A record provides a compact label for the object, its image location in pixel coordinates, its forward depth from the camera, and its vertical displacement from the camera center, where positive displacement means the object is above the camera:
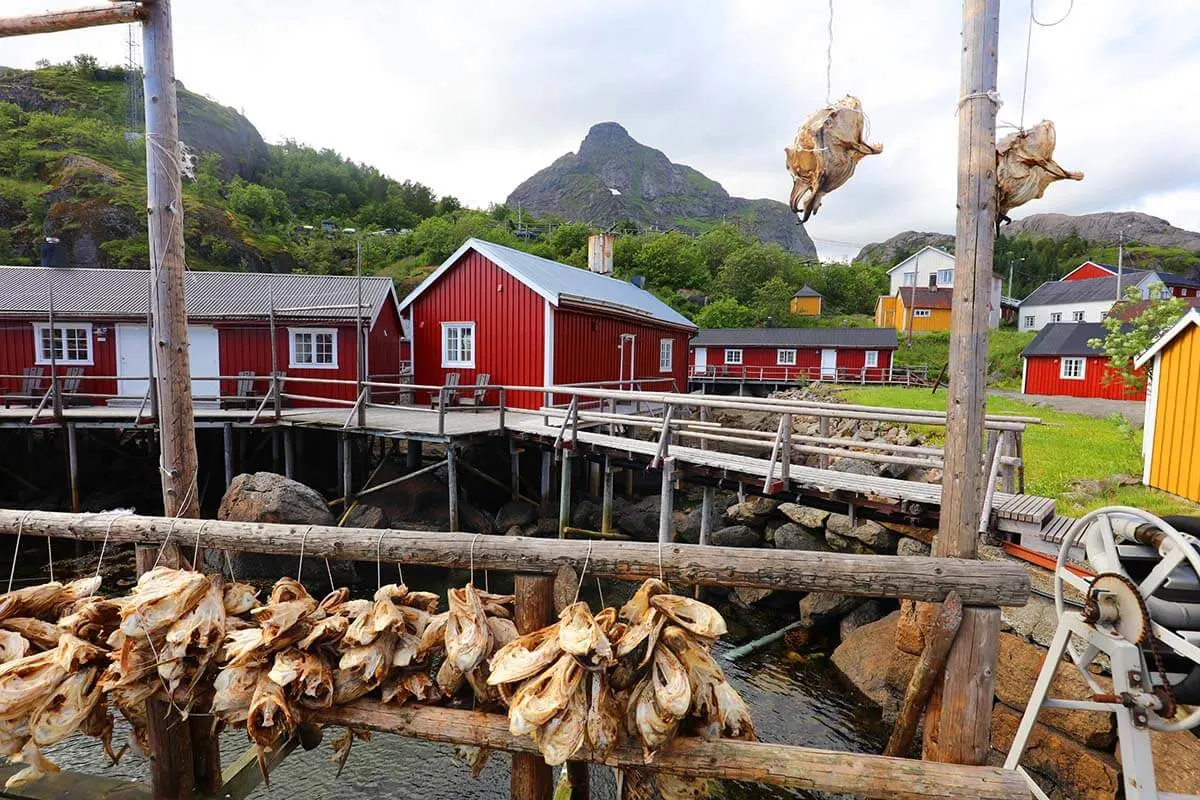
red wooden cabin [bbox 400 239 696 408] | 14.26 +0.89
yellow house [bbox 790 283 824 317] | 55.28 +5.66
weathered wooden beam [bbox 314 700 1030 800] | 2.12 -1.51
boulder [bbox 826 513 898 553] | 8.25 -2.48
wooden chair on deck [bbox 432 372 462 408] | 15.31 -0.93
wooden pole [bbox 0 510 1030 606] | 2.28 -0.83
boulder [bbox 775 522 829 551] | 9.02 -2.78
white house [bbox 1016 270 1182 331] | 44.12 +5.17
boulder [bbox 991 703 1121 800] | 4.18 -2.99
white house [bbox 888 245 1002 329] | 58.78 +9.71
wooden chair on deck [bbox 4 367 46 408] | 14.73 -0.88
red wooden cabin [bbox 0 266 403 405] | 14.91 +0.40
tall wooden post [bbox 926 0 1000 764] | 2.37 +0.16
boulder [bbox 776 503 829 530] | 9.05 -2.45
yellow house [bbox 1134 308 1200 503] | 8.34 -0.72
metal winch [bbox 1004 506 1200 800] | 2.58 -1.23
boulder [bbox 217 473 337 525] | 9.18 -2.38
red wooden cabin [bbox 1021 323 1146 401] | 25.09 +0.01
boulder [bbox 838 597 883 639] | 7.41 -3.27
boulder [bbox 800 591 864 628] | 7.75 -3.31
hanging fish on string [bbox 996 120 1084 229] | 2.81 +0.97
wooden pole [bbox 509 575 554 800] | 2.43 -1.10
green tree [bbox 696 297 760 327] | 47.91 +3.78
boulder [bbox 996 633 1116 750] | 4.39 -2.69
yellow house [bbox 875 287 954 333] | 47.34 +4.40
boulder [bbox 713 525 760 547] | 10.01 -3.05
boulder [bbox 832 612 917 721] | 5.91 -3.35
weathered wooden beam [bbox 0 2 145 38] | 3.42 +2.00
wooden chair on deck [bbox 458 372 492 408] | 15.19 -1.00
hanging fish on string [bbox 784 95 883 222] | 3.12 +1.16
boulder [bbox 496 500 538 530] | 11.72 -3.22
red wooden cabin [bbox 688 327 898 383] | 35.66 +0.42
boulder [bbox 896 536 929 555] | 7.44 -2.36
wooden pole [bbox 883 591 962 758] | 2.31 -1.36
